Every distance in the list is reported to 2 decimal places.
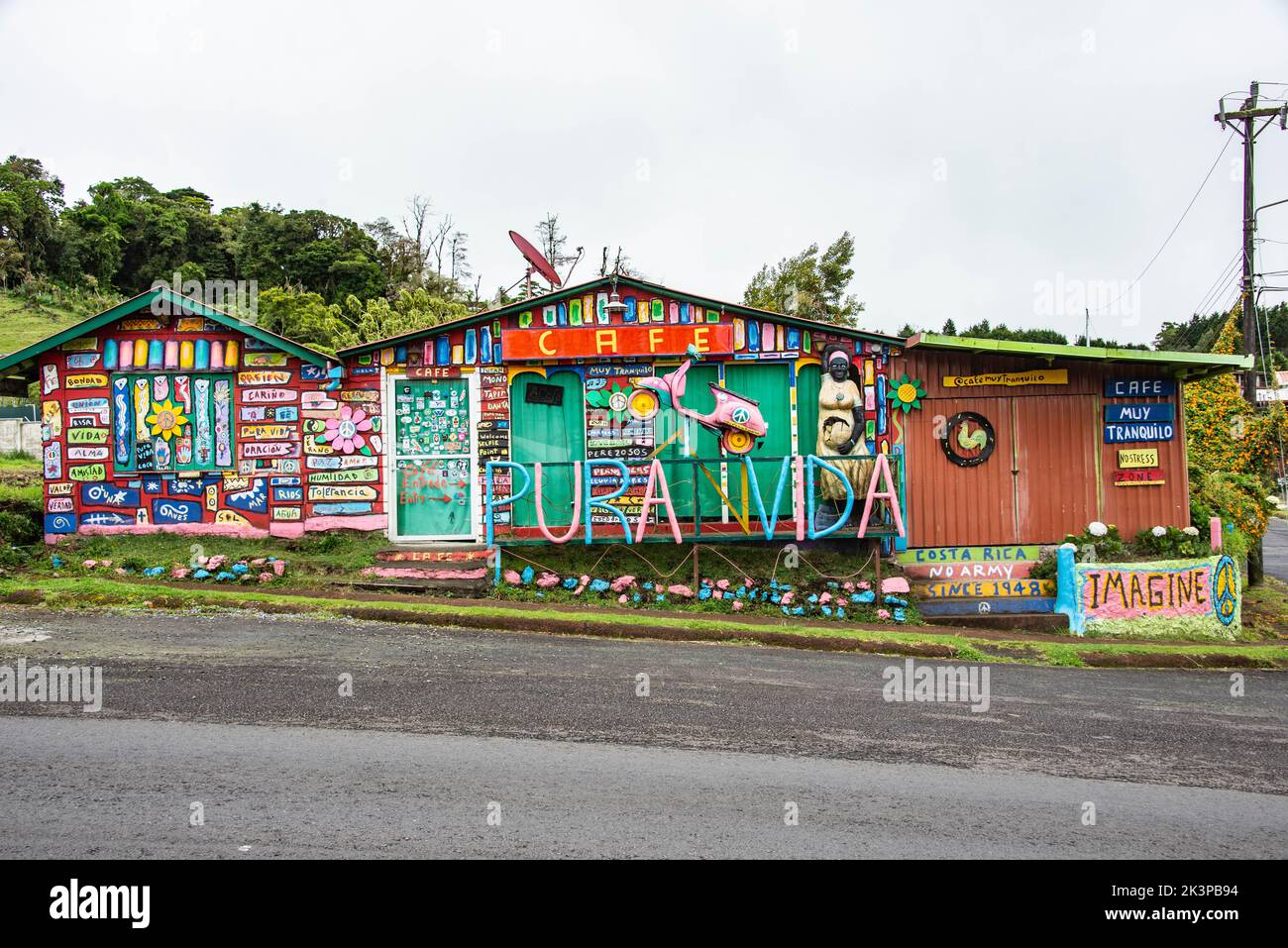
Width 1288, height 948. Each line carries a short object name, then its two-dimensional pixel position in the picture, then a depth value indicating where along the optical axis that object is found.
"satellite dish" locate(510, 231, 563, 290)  14.10
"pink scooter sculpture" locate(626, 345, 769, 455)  12.04
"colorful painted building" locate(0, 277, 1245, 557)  12.16
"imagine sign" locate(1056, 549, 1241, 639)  11.49
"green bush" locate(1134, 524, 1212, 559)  12.01
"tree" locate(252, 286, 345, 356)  32.38
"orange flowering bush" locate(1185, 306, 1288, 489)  15.70
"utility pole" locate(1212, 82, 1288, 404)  21.06
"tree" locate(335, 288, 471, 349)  27.64
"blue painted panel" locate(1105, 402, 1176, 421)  12.30
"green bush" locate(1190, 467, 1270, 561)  12.50
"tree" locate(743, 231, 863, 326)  28.09
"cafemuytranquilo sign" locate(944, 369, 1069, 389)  12.21
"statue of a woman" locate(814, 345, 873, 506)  11.98
